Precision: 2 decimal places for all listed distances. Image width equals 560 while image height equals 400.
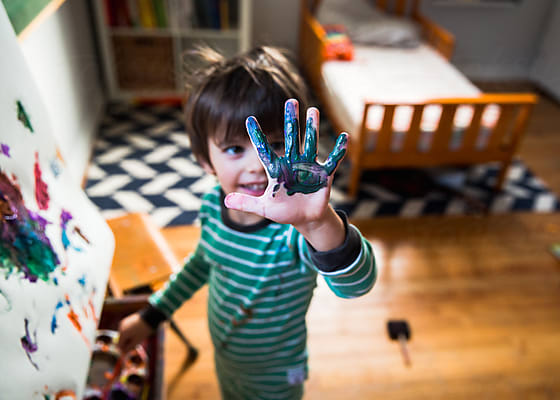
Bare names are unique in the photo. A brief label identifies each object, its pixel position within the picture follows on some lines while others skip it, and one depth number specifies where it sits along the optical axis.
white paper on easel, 0.47
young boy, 0.43
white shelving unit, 2.71
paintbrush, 1.54
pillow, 2.92
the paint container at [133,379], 0.87
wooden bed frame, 1.98
